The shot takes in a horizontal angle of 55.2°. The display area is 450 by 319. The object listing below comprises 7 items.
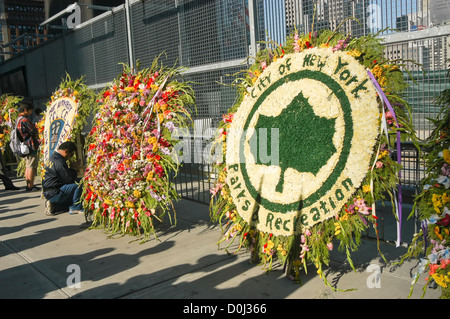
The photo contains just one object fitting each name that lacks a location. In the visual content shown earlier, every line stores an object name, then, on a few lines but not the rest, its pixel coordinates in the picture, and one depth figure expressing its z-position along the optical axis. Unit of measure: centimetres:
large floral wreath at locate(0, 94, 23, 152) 1167
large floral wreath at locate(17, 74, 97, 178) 752
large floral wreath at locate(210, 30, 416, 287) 347
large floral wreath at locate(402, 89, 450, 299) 306
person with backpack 901
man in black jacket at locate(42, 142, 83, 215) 671
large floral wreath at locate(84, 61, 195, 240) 506
